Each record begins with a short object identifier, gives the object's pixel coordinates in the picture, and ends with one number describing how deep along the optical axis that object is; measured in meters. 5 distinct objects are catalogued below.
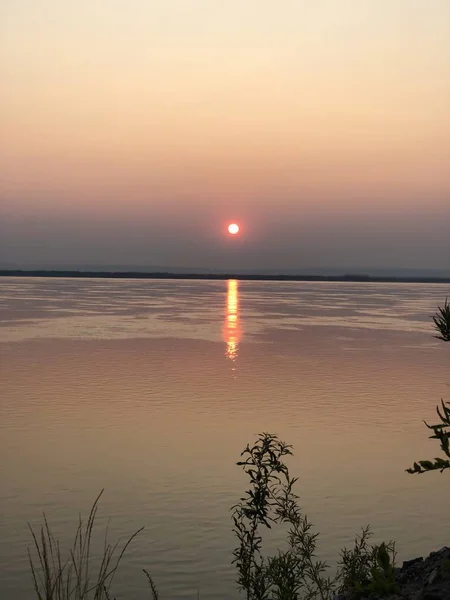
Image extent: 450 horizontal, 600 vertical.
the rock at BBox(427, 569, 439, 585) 6.39
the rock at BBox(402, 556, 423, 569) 8.63
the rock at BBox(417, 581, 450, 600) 6.01
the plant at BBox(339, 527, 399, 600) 4.75
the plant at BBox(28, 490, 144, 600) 11.18
